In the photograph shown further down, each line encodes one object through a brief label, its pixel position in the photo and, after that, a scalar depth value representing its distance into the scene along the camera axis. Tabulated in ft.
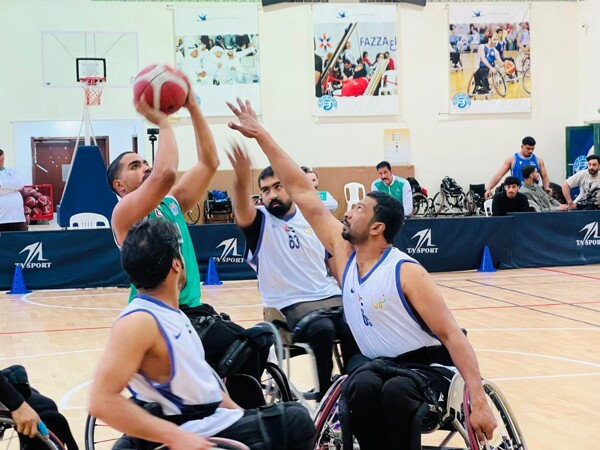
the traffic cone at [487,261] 42.27
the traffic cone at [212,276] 39.40
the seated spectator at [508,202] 43.16
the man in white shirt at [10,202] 45.52
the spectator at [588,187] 44.83
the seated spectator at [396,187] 44.92
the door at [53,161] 76.38
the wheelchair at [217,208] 63.62
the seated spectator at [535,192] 45.19
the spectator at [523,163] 46.65
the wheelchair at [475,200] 67.00
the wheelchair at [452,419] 11.75
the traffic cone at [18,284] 37.52
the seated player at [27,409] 10.78
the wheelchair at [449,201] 67.77
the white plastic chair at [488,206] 51.13
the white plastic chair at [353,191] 67.00
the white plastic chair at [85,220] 44.01
